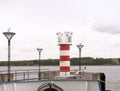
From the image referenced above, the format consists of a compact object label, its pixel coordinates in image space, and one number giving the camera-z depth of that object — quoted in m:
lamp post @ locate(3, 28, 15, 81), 10.84
